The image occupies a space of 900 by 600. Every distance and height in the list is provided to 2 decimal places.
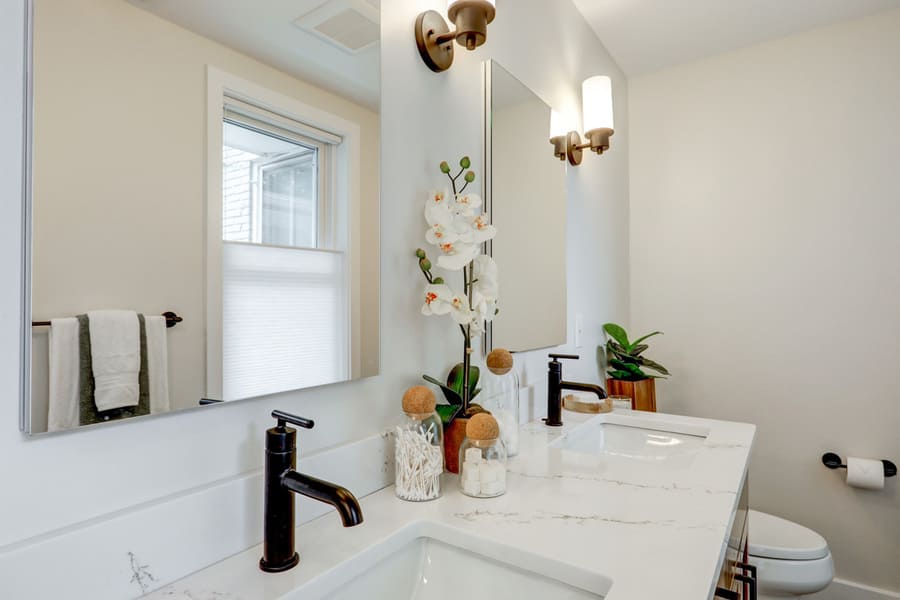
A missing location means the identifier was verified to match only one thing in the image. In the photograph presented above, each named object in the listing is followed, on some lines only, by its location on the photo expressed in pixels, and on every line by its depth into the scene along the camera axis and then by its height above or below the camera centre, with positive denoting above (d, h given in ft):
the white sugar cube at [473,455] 2.86 -0.89
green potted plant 6.50 -0.90
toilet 5.09 -2.74
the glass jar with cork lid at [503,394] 3.55 -0.72
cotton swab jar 2.77 -0.85
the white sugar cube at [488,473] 2.83 -0.98
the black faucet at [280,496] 2.04 -0.80
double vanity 2.01 -1.13
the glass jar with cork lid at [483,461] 2.79 -0.92
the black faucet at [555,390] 4.53 -0.79
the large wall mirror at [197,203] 1.72 +0.44
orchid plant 3.14 +0.23
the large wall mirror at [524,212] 4.36 +0.91
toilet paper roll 6.20 -2.15
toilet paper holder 6.53 -2.09
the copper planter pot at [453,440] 3.19 -0.89
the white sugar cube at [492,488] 2.83 -1.07
